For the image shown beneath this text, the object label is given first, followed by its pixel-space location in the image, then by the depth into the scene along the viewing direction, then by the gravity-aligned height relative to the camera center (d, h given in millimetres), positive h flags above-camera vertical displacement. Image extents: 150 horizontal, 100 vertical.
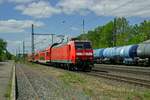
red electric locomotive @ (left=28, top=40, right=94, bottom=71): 21333 +354
